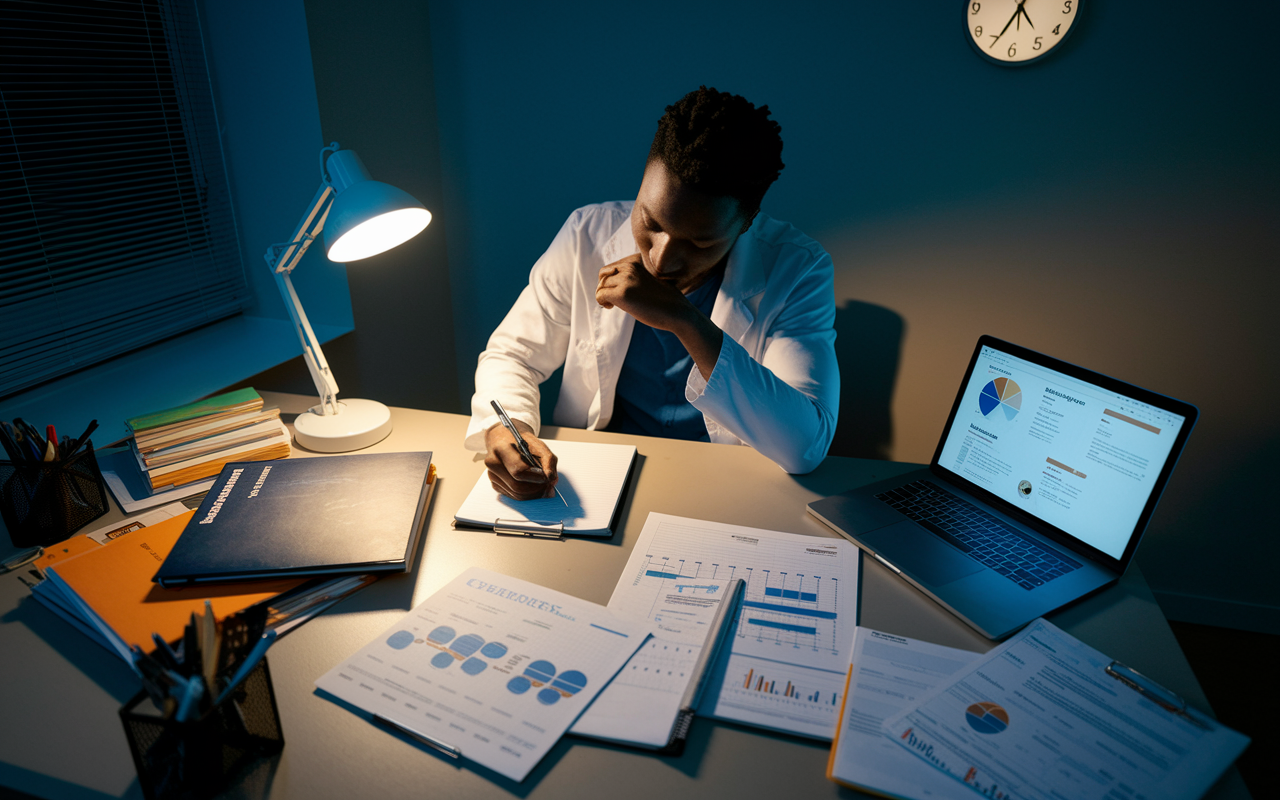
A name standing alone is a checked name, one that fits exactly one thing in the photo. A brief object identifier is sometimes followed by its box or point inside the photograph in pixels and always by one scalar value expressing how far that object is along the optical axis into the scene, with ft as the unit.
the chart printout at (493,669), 2.34
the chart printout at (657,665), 2.36
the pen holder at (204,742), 2.03
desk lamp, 3.62
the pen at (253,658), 2.13
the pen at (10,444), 3.33
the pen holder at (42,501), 3.27
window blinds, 4.85
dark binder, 3.03
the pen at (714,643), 2.45
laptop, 3.06
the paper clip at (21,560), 3.16
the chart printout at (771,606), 2.48
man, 3.99
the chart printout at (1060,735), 2.16
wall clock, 5.68
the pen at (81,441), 3.46
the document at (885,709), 2.15
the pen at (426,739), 2.27
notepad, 3.47
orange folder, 2.72
